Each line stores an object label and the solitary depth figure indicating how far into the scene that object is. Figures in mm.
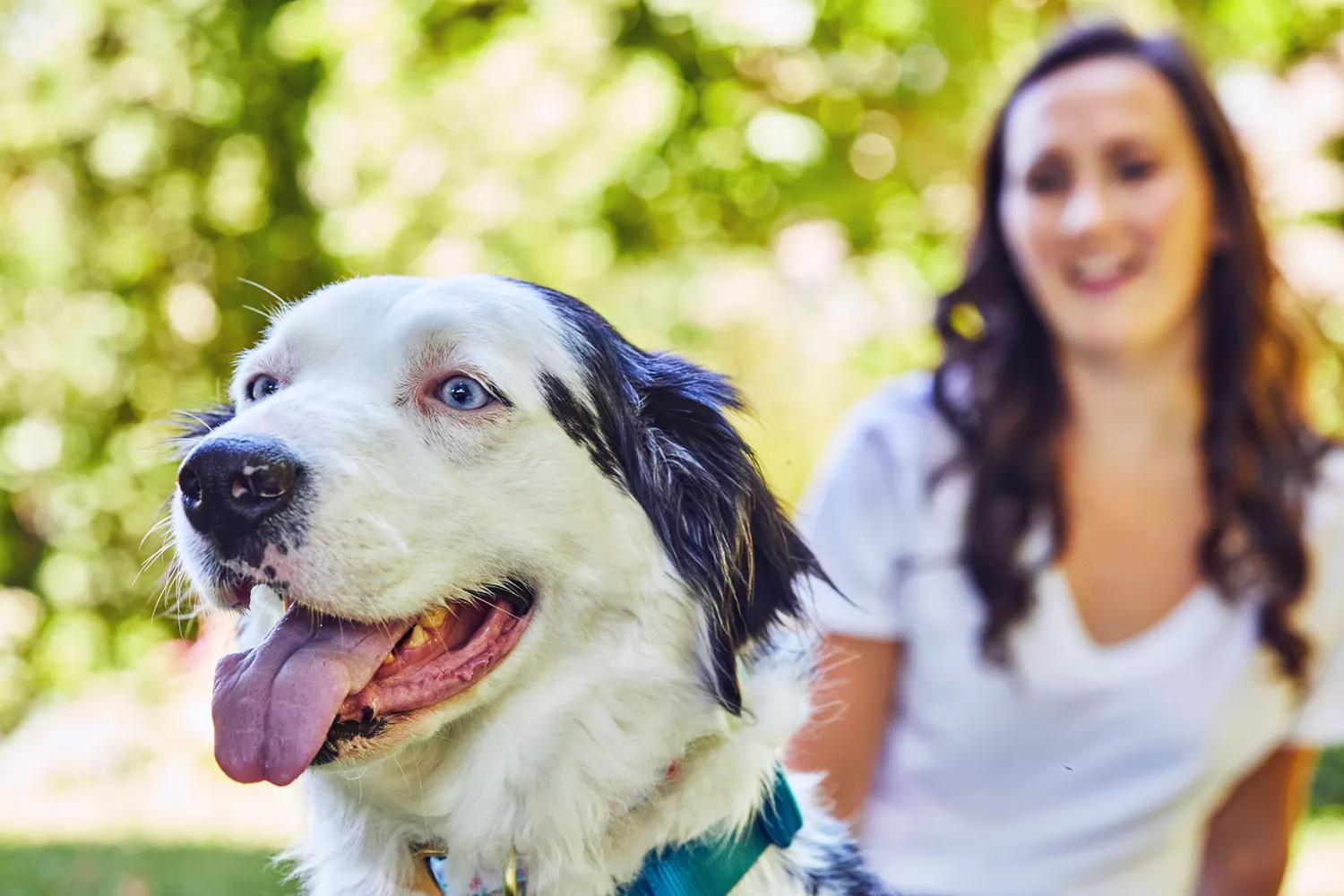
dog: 1112
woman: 1435
